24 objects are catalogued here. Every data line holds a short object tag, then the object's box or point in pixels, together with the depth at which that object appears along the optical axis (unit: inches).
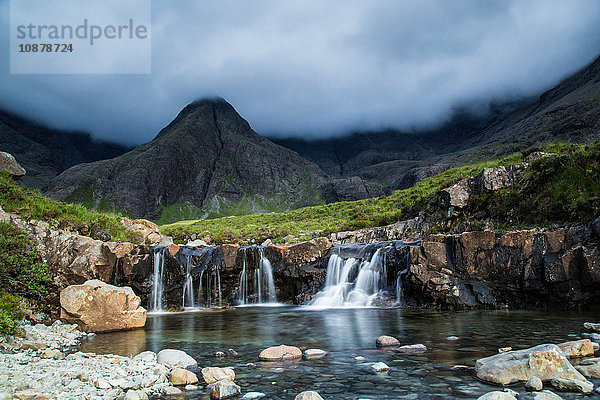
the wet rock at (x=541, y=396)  246.1
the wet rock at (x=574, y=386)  267.0
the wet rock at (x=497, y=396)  236.8
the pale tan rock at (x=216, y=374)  331.6
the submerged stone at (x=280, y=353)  416.2
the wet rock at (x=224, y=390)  286.4
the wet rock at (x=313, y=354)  426.6
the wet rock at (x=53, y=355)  420.7
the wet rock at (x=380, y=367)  352.2
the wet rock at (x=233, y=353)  448.8
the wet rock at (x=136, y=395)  275.0
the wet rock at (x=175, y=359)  385.7
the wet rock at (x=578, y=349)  355.6
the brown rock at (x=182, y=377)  324.8
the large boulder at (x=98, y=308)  638.5
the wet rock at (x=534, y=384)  273.3
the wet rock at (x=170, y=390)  301.6
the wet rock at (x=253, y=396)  284.1
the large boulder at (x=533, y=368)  291.4
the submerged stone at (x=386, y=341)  467.2
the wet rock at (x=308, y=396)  257.2
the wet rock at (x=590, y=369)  297.9
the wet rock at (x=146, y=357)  407.0
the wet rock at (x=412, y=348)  429.4
